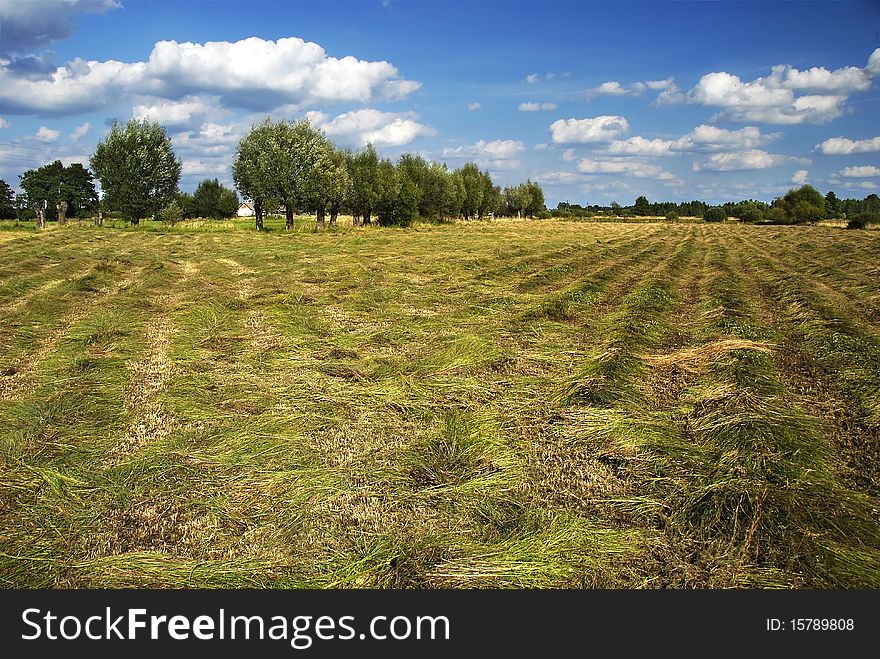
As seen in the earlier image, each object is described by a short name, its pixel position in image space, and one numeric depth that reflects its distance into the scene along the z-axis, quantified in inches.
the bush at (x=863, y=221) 2438.5
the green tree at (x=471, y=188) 3115.2
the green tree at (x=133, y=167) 1726.1
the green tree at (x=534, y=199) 4282.7
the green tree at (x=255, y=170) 1803.6
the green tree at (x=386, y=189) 2128.4
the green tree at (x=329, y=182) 1873.8
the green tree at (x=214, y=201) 2984.7
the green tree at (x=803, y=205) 3142.2
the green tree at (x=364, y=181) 2071.9
